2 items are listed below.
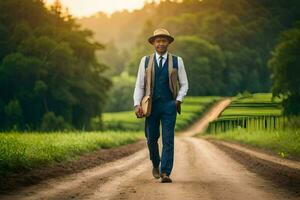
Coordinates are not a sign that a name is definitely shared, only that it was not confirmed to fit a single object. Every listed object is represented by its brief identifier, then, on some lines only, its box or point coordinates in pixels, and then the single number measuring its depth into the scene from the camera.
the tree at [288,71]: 56.58
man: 14.24
